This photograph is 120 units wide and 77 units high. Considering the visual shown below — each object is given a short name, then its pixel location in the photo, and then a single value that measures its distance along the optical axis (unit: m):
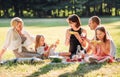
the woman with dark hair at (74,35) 9.44
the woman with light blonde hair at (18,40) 9.38
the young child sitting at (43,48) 9.66
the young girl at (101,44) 8.77
